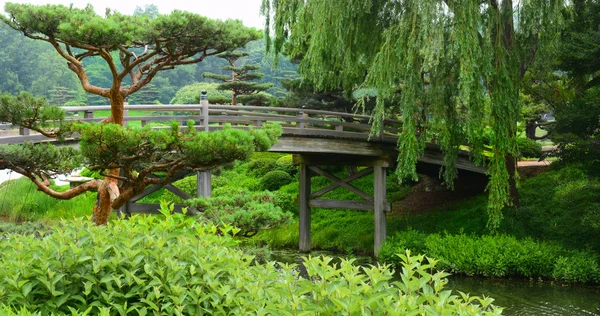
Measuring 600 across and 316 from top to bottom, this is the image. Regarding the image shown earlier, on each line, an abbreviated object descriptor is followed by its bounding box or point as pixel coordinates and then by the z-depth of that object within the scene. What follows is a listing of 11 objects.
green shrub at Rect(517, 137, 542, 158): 17.03
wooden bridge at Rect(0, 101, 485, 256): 14.63
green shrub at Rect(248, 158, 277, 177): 23.77
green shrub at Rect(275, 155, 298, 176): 23.08
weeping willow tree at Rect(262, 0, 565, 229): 11.91
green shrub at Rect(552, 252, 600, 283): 12.80
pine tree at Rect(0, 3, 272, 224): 9.18
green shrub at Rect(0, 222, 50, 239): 11.52
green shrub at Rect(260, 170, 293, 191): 22.36
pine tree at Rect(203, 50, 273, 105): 25.50
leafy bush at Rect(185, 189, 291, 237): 10.96
